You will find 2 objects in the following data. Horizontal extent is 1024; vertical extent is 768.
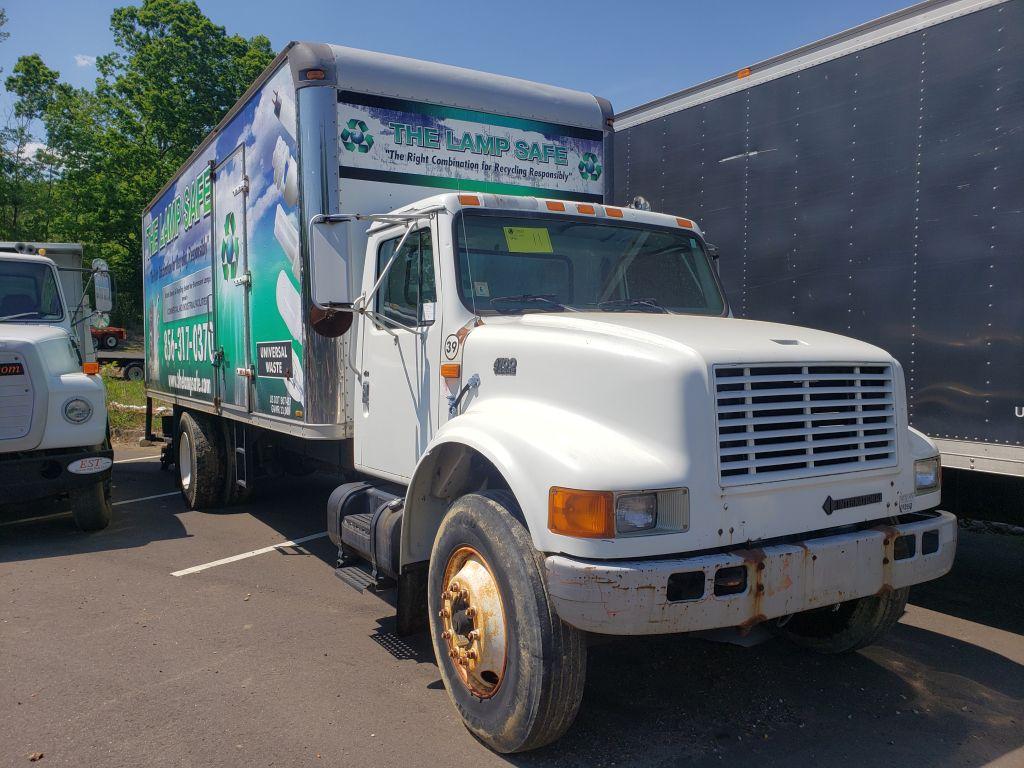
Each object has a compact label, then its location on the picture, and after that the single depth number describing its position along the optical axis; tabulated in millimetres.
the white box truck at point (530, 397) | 2922
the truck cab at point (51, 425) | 6652
